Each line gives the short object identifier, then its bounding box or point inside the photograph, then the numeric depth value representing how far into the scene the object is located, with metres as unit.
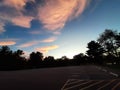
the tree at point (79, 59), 48.16
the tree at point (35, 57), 36.27
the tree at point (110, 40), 32.28
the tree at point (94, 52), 40.83
